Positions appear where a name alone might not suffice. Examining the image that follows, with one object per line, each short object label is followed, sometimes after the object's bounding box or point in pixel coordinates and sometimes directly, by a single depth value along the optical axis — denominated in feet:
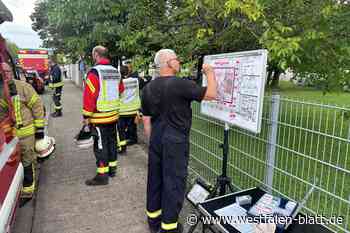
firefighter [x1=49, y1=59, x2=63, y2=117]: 31.17
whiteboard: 8.14
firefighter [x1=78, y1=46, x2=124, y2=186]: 13.20
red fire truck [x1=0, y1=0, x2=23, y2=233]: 7.45
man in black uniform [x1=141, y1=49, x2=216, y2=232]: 8.77
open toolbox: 7.28
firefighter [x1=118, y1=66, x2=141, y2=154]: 19.27
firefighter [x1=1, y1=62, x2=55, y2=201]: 11.72
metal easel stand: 10.15
